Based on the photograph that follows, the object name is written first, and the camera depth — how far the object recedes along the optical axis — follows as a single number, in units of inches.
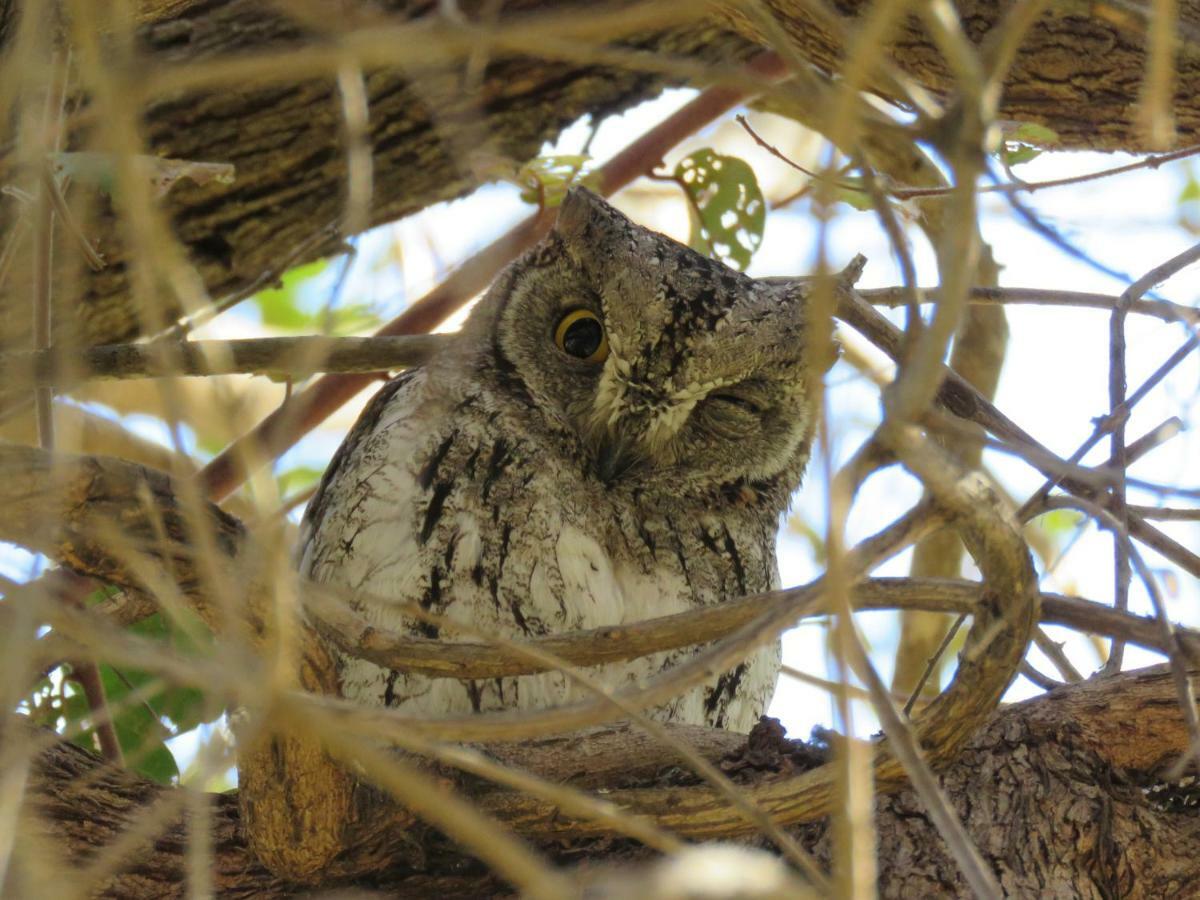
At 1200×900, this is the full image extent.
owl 222.4
